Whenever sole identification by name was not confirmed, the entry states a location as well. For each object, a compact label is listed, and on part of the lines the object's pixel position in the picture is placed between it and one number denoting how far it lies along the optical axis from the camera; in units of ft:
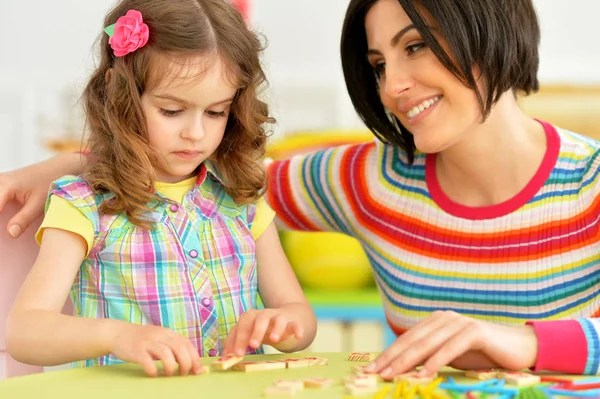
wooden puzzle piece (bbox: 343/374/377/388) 5.26
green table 5.24
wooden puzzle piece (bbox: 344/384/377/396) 5.22
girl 6.00
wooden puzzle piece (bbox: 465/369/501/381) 5.38
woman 6.31
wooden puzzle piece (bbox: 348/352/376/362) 5.72
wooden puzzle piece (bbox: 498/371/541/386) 5.31
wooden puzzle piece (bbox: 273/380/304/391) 5.22
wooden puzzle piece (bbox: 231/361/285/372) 5.53
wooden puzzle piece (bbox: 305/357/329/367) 5.63
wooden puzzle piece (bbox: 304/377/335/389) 5.29
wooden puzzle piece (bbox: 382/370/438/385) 5.29
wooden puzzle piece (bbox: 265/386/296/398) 5.21
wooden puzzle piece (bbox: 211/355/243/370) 5.50
